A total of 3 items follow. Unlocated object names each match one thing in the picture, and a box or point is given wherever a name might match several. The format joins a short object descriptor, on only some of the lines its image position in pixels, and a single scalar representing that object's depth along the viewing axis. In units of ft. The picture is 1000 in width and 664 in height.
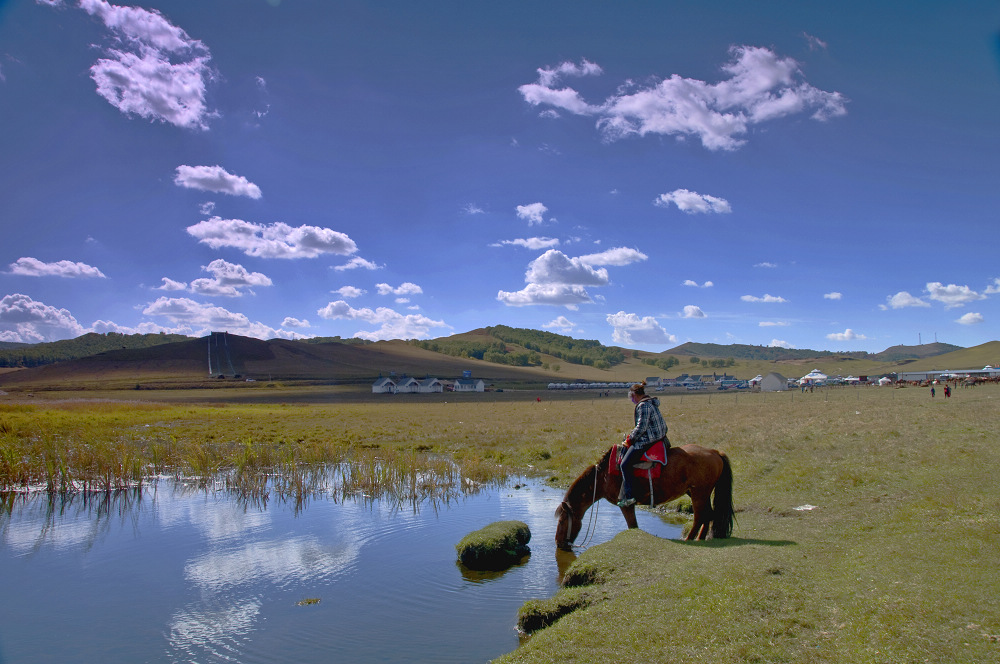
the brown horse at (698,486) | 29.50
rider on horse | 28.66
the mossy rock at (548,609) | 21.66
